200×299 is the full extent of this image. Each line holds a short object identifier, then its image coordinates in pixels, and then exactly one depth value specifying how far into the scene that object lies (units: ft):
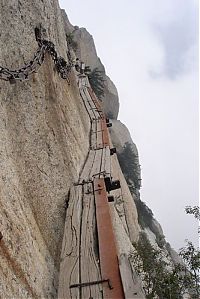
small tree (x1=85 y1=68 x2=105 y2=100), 121.31
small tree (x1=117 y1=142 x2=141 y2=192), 120.57
